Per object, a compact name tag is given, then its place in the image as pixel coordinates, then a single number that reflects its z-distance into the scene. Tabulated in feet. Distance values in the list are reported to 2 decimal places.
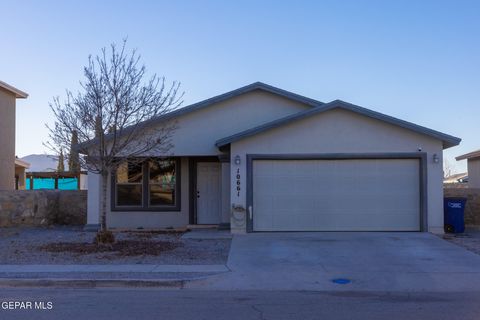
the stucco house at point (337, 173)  54.85
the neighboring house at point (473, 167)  101.49
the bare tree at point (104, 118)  46.26
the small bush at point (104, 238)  47.03
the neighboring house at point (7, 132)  84.94
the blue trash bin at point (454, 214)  56.49
